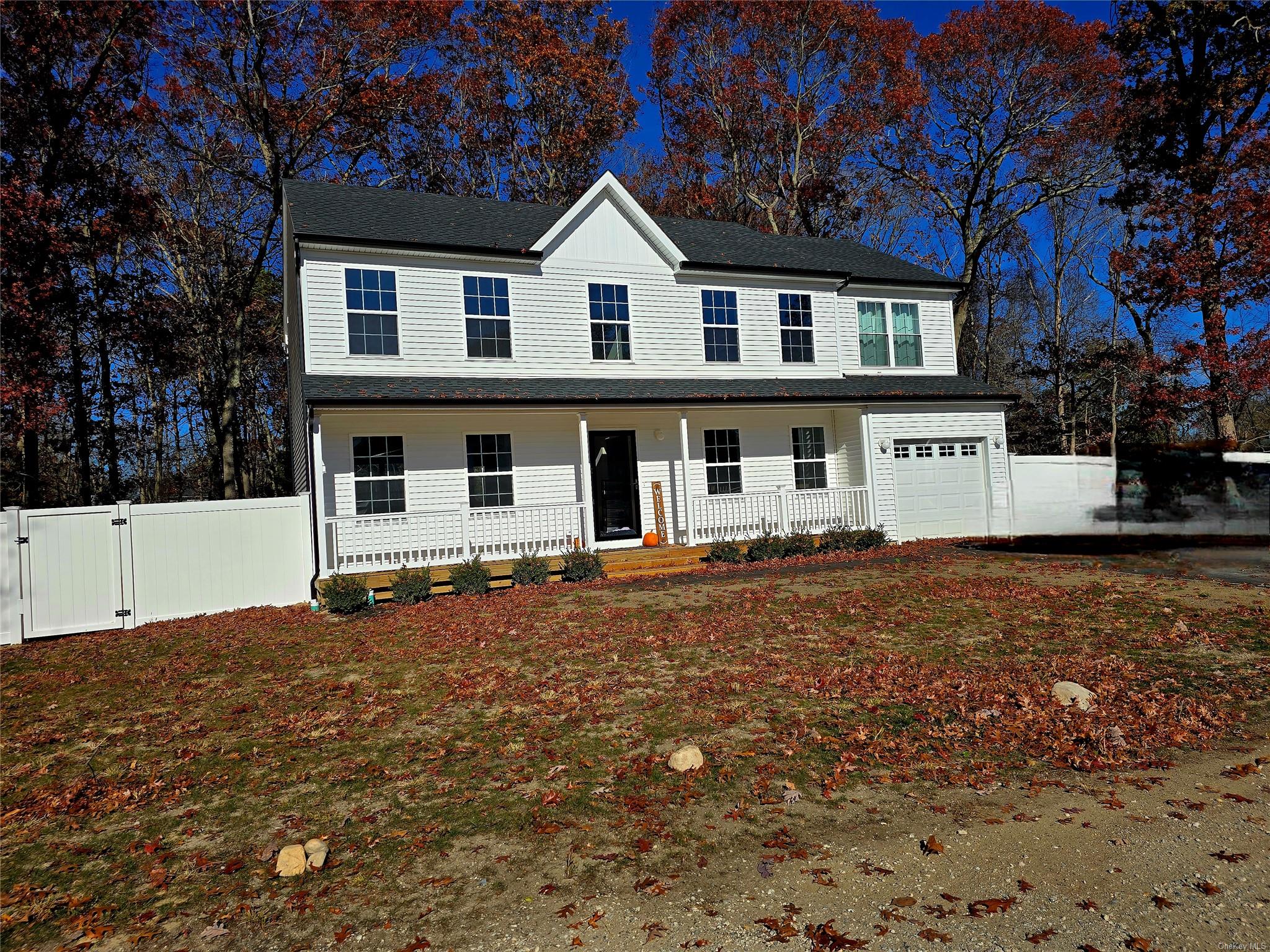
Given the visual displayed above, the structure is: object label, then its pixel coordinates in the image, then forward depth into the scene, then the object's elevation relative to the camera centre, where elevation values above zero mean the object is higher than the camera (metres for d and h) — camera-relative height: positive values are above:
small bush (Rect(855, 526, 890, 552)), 16.61 -1.31
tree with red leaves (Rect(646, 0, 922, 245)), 29.52 +15.82
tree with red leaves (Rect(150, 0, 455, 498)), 24.33 +13.59
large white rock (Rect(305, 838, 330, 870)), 4.40 -2.04
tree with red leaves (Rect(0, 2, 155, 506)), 18.72 +9.83
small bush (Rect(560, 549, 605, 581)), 14.04 -1.31
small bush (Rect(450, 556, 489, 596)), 13.18 -1.35
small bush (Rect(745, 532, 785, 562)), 15.70 -1.32
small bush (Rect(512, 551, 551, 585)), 13.76 -1.32
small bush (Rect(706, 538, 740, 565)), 15.39 -1.31
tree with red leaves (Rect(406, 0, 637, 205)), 29.77 +16.29
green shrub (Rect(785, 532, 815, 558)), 16.02 -1.32
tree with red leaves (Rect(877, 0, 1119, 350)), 27.05 +13.96
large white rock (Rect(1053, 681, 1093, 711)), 6.29 -1.93
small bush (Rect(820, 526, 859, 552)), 16.52 -1.30
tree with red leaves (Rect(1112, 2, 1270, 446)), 18.67 +7.70
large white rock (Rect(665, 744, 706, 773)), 5.50 -2.00
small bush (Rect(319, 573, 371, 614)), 11.98 -1.37
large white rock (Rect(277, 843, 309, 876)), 4.34 -2.05
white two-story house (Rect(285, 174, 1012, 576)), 14.61 +2.41
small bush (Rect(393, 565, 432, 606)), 12.64 -1.37
